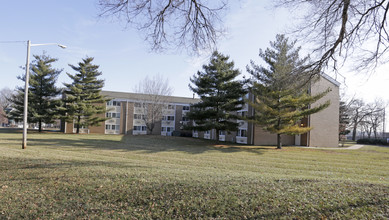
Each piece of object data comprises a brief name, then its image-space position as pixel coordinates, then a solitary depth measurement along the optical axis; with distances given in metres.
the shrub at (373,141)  42.95
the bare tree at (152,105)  36.00
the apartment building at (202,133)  29.36
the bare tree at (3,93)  72.05
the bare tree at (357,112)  53.53
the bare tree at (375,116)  57.63
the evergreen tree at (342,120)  36.99
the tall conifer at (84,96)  34.53
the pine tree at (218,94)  24.98
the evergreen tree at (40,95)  34.19
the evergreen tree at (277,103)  21.81
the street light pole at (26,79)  13.93
